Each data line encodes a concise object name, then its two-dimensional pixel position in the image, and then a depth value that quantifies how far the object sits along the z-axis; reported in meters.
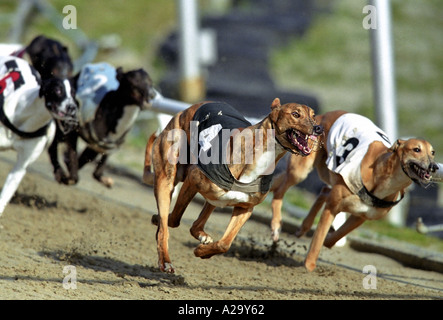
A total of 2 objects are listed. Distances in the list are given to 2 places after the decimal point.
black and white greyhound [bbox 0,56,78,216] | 12.96
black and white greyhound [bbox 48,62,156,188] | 14.15
